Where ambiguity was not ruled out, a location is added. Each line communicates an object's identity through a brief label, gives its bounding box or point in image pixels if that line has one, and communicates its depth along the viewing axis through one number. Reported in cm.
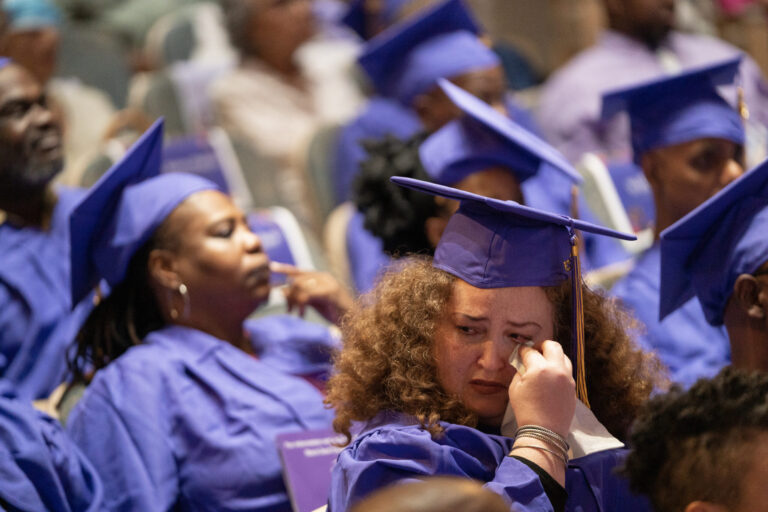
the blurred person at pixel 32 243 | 598
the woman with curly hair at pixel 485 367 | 360
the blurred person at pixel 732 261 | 443
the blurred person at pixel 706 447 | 322
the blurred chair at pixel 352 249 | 734
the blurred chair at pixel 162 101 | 1003
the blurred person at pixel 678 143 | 616
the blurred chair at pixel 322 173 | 886
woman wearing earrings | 497
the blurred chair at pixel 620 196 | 828
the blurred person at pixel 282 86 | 994
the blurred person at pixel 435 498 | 241
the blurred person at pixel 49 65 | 972
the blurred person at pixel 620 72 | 977
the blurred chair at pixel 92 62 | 1095
